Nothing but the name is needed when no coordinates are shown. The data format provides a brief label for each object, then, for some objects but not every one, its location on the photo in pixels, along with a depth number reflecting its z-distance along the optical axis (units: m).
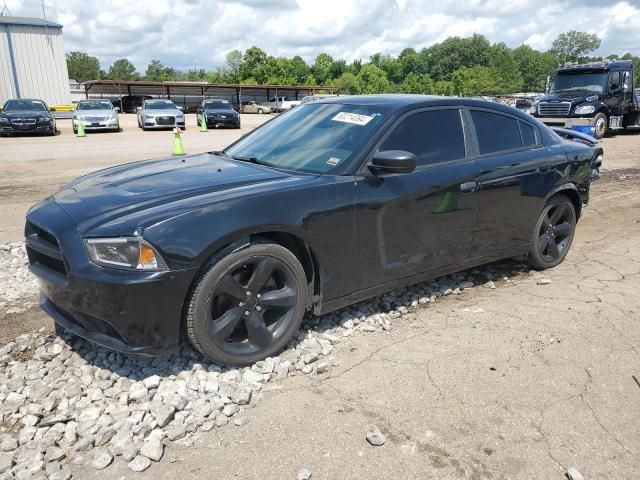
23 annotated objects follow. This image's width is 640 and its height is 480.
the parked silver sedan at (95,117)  21.91
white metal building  37.28
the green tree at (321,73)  92.00
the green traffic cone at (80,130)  20.62
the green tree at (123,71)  144.75
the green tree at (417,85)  83.44
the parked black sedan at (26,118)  19.52
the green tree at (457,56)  140.38
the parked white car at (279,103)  49.13
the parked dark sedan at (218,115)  25.69
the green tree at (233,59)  120.50
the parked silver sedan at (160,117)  23.80
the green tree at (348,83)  83.94
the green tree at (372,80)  87.66
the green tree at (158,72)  135.98
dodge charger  2.85
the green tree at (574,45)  145.38
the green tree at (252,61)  83.12
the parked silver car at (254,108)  51.59
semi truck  18.12
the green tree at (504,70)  107.38
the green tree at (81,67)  111.62
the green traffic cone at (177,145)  13.01
